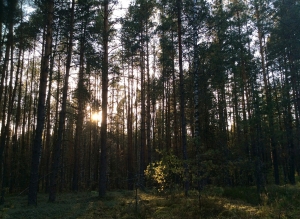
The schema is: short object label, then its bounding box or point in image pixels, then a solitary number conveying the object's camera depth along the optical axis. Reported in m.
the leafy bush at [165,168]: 8.74
